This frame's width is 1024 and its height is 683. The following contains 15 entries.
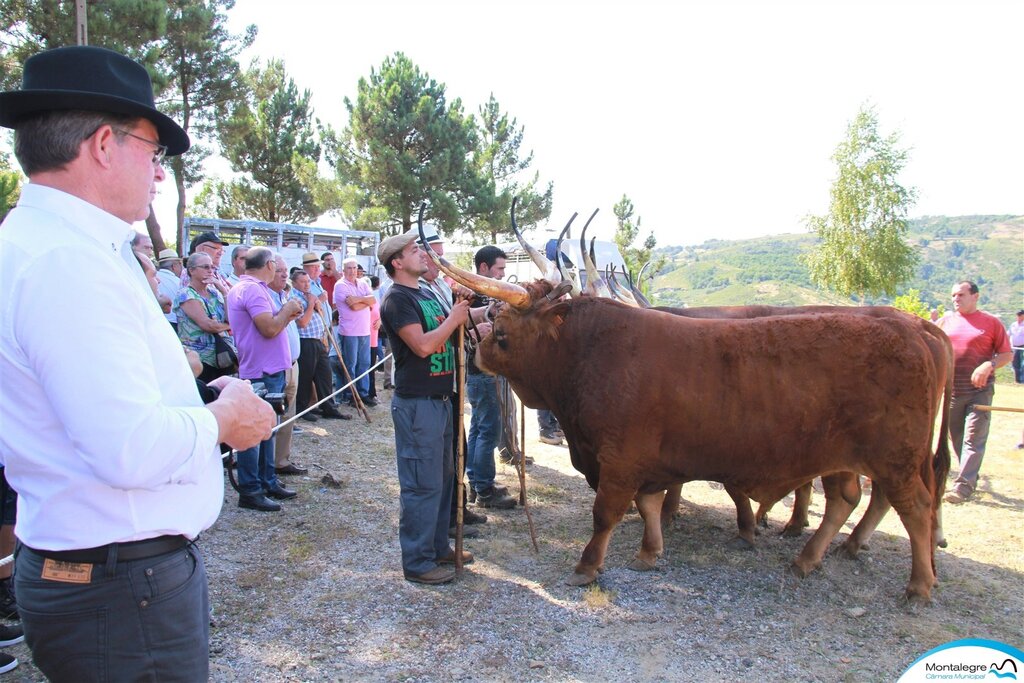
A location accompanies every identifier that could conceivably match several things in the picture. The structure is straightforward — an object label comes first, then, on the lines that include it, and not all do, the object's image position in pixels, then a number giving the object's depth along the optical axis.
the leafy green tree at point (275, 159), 26.20
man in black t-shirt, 4.34
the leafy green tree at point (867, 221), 32.19
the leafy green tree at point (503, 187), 26.05
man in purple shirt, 5.71
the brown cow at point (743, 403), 4.17
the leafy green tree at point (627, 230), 36.69
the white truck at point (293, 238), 18.75
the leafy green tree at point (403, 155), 24.50
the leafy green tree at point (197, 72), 18.17
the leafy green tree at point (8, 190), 11.74
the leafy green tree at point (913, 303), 21.78
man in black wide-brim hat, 1.36
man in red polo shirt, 6.71
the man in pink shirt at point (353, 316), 10.21
